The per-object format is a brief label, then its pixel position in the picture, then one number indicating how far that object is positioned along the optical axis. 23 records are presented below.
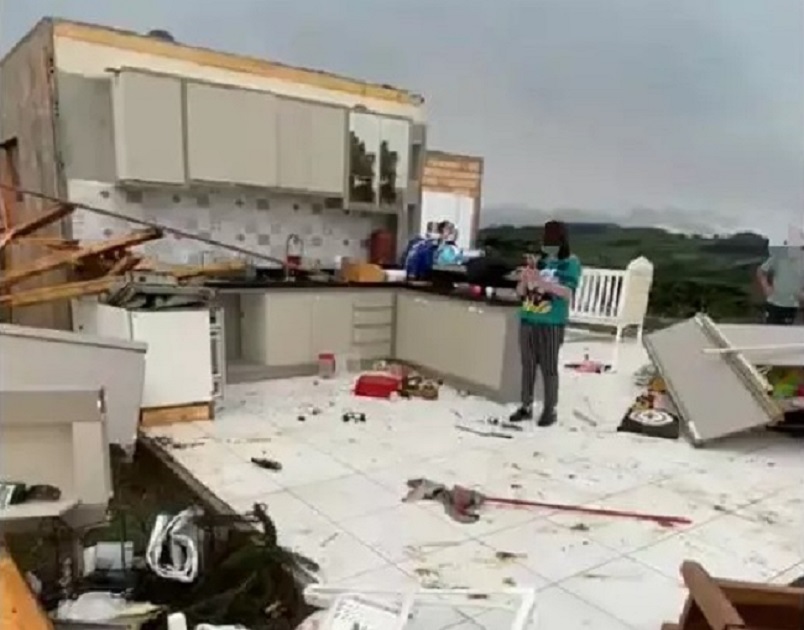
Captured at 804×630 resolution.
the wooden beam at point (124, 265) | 4.11
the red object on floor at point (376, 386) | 4.76
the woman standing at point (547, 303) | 4.03
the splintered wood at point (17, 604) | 1.51
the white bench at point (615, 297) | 7.14
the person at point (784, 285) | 5.18
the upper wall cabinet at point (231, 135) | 4.89
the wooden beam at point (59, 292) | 3.84
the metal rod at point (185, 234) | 4.59
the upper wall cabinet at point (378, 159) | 5.77
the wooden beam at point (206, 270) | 4.79
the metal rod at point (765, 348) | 4.21
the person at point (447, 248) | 5.57
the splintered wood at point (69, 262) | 3.86
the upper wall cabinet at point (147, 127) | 4.60
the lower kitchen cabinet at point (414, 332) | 5.35
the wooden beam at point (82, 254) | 3.91
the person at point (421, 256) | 5.70
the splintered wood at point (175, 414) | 3.92
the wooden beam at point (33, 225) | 3.84
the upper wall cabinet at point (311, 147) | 5.36
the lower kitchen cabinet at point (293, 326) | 5.13
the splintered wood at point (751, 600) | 1.61
